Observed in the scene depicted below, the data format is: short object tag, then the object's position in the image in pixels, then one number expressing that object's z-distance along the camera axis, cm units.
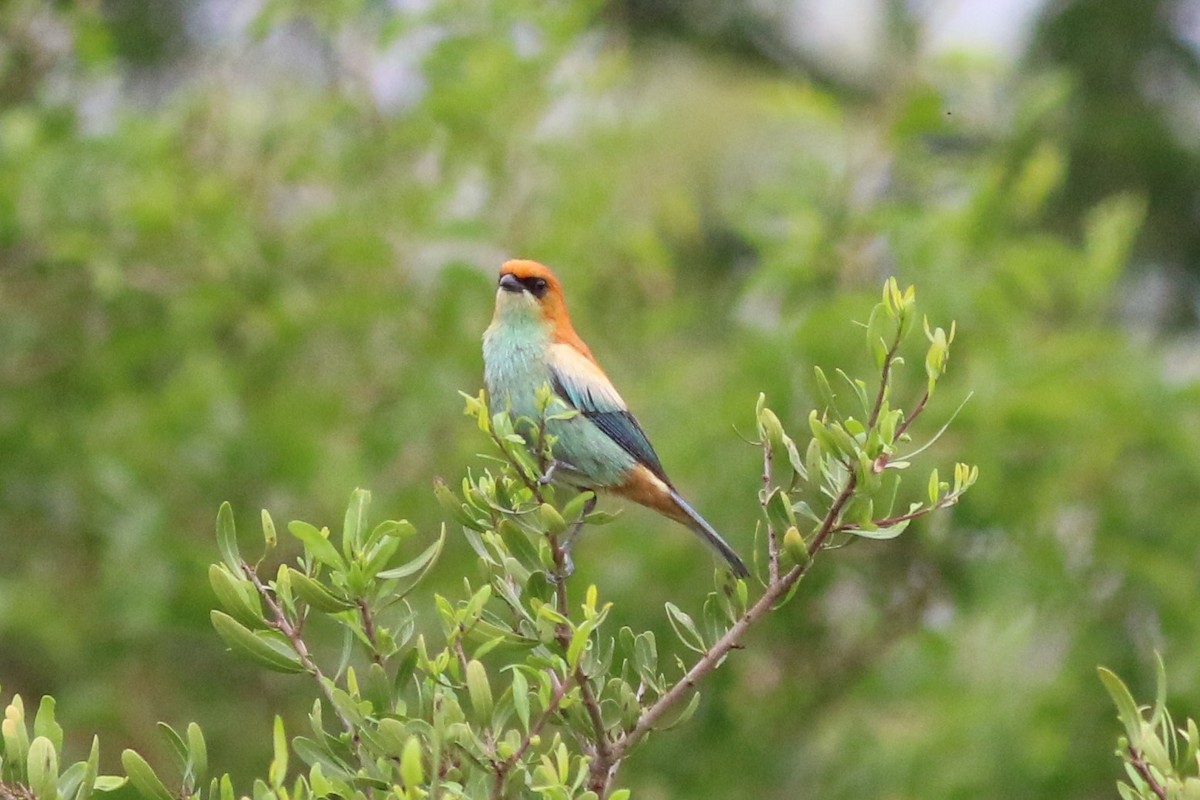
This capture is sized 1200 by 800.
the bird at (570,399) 704
